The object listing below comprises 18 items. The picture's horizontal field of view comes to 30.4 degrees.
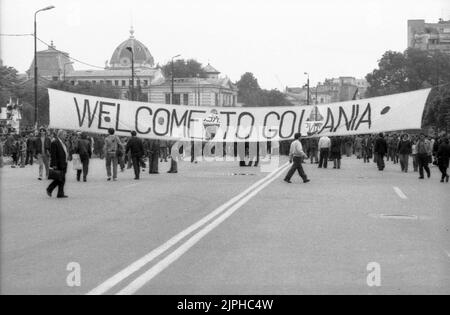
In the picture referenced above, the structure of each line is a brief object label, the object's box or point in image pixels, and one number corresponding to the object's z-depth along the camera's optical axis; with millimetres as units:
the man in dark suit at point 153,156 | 29459
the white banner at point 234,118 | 26234
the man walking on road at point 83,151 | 25062
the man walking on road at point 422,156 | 26703
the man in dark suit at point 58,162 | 18641
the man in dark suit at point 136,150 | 25625
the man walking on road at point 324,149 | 33312
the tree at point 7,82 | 99375
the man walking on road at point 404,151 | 31234
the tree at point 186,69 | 173125
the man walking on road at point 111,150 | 25422
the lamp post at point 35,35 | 44806
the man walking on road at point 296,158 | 23609
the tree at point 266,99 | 154500
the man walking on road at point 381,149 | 32000
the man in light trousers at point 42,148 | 25203
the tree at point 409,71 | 111375
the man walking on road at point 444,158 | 24984
